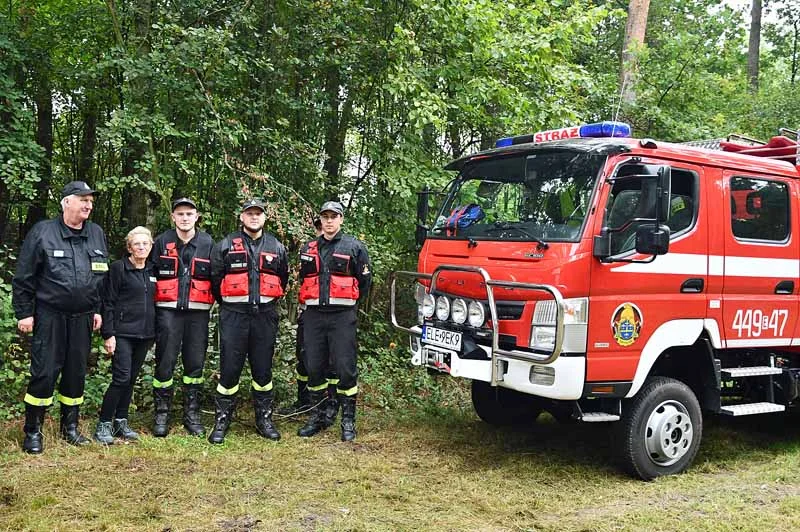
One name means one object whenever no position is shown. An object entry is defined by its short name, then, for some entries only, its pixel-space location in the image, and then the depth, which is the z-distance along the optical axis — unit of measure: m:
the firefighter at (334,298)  5.91
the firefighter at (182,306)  5.66
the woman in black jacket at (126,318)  5.40
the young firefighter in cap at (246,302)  5.71
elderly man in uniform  5.06
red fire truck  4.72
